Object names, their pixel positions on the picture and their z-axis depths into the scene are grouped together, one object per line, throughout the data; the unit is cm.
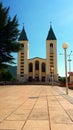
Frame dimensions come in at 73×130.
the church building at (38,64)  4249
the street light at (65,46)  925
